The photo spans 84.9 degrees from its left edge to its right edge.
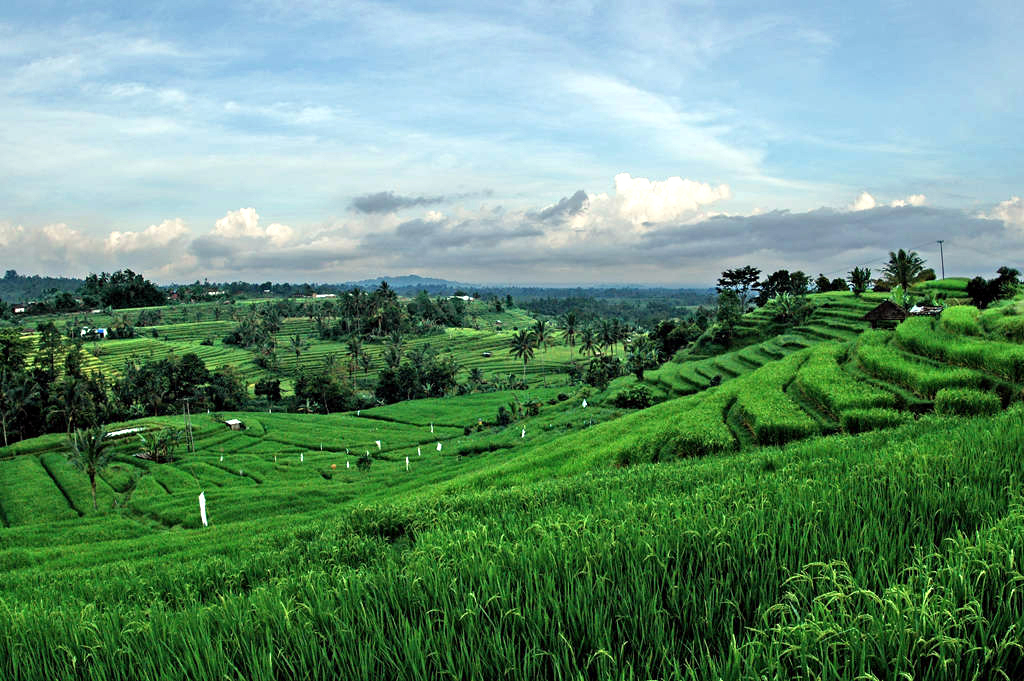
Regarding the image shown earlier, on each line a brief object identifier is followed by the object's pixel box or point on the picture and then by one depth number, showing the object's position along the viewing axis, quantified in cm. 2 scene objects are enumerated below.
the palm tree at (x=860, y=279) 6266
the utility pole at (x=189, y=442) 5450
